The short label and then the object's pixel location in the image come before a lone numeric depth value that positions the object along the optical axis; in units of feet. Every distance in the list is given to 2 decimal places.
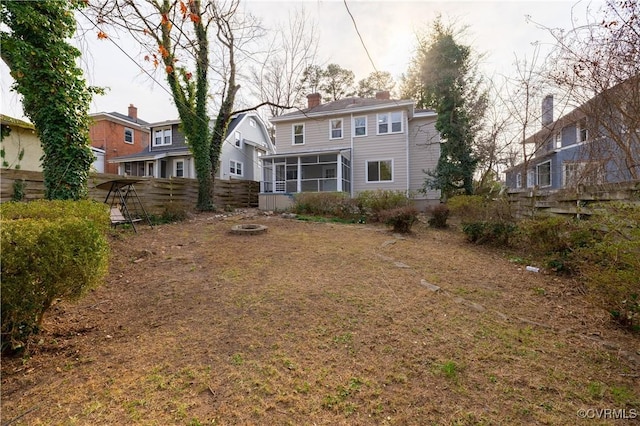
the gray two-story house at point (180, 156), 64.49
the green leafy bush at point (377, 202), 34.50
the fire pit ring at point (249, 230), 24.71
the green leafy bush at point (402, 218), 26.35
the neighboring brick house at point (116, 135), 71.00
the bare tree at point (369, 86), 84.00
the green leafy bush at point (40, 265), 6.63
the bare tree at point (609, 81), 14.14
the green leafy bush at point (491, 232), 21.25
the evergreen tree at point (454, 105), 43.57
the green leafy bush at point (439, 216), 30.66
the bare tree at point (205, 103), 34.68
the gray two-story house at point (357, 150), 51.72
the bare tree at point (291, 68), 46.93
